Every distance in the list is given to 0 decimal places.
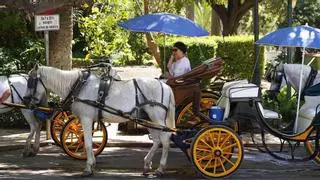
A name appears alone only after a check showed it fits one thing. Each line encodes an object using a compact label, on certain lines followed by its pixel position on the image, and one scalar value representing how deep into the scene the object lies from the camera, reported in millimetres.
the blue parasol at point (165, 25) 10531
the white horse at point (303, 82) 9469
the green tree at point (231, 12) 25156
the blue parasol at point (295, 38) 9094
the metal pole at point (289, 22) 13539
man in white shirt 10781
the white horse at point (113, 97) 8961
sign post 11648
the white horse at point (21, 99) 10398
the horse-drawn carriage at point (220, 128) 8914
